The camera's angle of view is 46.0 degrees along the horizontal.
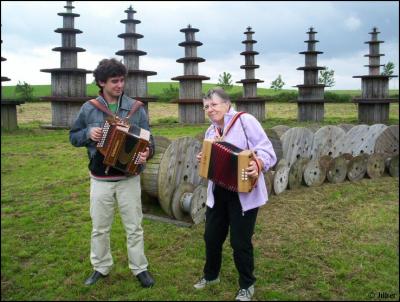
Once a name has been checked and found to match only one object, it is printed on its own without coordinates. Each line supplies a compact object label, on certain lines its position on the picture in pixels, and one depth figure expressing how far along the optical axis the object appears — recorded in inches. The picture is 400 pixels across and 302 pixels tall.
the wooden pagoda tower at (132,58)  909.2
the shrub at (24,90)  1254.9
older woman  189.0
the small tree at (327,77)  1797.5
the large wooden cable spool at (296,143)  431.2
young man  198.5
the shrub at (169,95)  1379.4
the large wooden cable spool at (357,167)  452.7
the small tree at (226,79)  1862.5
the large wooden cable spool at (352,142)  481.7
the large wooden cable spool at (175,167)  319.0
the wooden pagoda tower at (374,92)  1005.8
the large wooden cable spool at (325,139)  461.1
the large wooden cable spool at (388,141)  494.9
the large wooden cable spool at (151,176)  327.3
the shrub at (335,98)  1384.1
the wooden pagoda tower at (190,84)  981.2
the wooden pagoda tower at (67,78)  819.4
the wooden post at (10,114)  701.3
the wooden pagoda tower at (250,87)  1075.9
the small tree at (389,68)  1352.7
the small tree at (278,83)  2388.8
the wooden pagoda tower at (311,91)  1078.4
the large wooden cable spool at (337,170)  442.3
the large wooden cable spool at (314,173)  425.4
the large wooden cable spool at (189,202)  313.6
